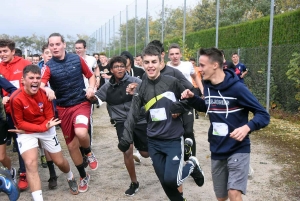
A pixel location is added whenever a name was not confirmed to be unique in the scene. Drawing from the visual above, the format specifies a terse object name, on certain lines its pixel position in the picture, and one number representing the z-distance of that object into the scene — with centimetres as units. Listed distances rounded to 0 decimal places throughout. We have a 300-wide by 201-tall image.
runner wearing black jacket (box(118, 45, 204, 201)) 452
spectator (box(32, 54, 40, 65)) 1158
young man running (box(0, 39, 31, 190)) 589
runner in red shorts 561
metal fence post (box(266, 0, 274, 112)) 1163
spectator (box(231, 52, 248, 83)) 1179
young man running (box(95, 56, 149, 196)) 562
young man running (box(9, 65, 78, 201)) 491
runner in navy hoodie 379
